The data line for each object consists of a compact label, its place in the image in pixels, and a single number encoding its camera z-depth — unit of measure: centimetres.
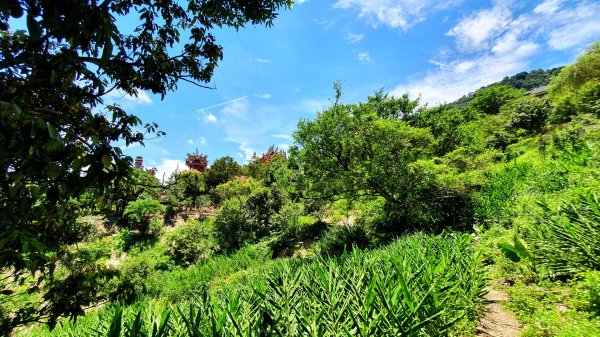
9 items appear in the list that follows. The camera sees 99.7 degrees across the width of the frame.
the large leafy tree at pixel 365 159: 956
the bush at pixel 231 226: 1616
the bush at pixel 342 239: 1161
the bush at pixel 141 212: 1734
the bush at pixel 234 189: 2191
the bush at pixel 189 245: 1475
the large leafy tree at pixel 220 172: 2706
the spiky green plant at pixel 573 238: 286
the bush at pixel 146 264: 1152
